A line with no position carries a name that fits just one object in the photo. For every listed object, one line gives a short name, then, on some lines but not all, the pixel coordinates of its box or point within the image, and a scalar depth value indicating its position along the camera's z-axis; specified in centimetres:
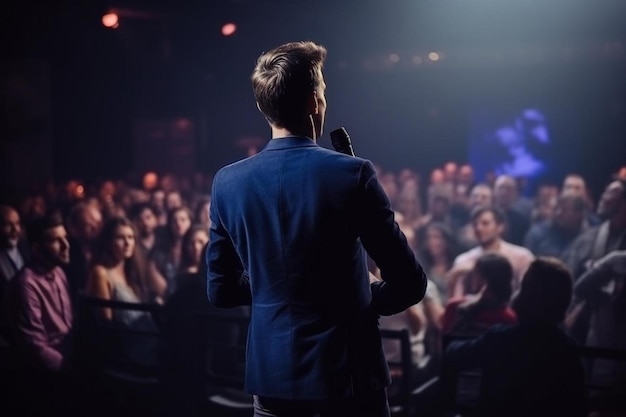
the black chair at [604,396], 362
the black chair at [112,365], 417
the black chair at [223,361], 391
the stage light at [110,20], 462
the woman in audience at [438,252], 429
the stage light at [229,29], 479
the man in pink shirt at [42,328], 416
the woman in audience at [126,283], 421
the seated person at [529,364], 345
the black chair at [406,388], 354
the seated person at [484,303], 394
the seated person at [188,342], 404
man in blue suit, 123
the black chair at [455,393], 355
